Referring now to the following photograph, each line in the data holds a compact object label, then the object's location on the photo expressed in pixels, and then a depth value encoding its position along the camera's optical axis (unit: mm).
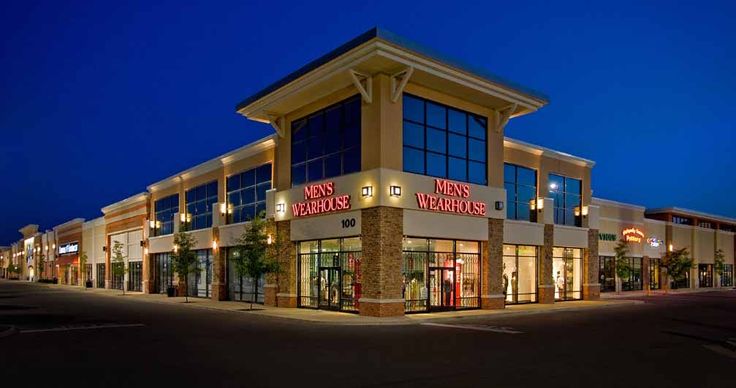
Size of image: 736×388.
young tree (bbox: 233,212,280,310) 30094
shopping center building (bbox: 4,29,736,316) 25484
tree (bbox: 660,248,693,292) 54375
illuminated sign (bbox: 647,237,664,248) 54312
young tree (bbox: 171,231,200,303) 38719
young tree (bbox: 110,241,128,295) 54344
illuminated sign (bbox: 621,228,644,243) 50884
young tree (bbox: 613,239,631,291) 46844
